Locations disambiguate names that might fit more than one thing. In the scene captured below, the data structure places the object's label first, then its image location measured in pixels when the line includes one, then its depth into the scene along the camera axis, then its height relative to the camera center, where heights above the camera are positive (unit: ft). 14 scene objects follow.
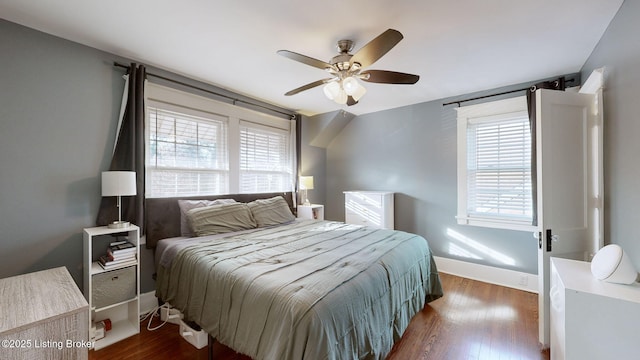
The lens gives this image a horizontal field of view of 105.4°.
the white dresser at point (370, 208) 12.37 -1.45
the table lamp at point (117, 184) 6.75 -0.05
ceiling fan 6.00 +2.98
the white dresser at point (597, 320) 3.69 -2.22
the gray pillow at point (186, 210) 8.56 -1.01
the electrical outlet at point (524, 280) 9.53 -3.94
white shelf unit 6.33 -2.71
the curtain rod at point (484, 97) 9.38 +3.57
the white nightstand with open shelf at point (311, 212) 13.18 -1.70
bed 4.04 -2.10
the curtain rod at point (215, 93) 8.29 +3.70
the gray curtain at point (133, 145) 7.64 +1.17
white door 6.16 +0.02
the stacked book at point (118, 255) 6.66 -2.07
